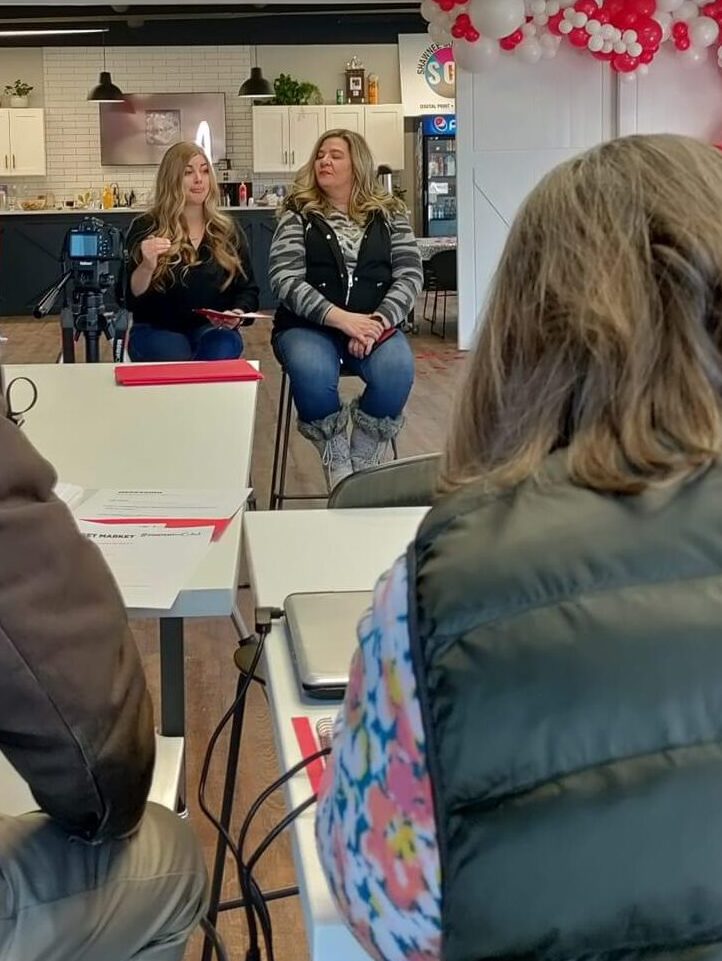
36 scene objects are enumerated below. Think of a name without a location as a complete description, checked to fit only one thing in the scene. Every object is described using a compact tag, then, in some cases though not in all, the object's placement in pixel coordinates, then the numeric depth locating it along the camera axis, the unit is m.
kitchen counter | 10.45
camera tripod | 3.78
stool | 3.51
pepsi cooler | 11.04
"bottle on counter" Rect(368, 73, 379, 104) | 11.30
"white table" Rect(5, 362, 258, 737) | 1.27
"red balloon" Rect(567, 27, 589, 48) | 7.07
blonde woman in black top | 3.56
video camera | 3.70
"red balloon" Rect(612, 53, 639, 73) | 7.16
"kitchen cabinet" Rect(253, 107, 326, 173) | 11.12
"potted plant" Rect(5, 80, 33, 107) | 11.05
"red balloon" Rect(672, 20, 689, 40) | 7.14
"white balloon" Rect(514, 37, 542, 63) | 7.06
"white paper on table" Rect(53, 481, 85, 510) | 1.54
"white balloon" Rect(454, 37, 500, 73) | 6.89
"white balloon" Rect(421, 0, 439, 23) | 6.92
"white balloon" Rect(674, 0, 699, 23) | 6.94
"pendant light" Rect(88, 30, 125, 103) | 10.33
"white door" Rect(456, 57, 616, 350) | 7.44
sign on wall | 11.10
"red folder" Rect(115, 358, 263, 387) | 2.53
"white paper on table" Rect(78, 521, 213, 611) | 1.17
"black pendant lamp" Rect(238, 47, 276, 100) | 10.57
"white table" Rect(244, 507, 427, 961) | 0.69
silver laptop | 0.91
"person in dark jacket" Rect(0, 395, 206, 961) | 0.81
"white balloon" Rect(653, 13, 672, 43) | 6.91
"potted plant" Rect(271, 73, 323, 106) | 11.14
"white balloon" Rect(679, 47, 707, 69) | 7.36
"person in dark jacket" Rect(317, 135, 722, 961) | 0.56
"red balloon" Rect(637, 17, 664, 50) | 6.95
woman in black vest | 3.34
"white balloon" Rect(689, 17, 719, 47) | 7.08
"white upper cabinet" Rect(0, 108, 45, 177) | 11.03
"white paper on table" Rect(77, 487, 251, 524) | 1.46
